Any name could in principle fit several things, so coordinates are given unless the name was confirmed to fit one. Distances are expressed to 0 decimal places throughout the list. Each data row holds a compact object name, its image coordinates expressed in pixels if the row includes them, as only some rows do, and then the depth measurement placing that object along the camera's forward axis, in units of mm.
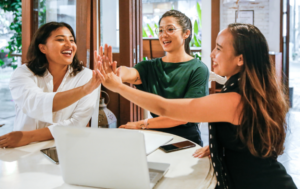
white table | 1050
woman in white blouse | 1712
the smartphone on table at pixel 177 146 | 1433
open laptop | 910
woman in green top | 1980
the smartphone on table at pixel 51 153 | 1296
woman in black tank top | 1144
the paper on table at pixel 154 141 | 1380
